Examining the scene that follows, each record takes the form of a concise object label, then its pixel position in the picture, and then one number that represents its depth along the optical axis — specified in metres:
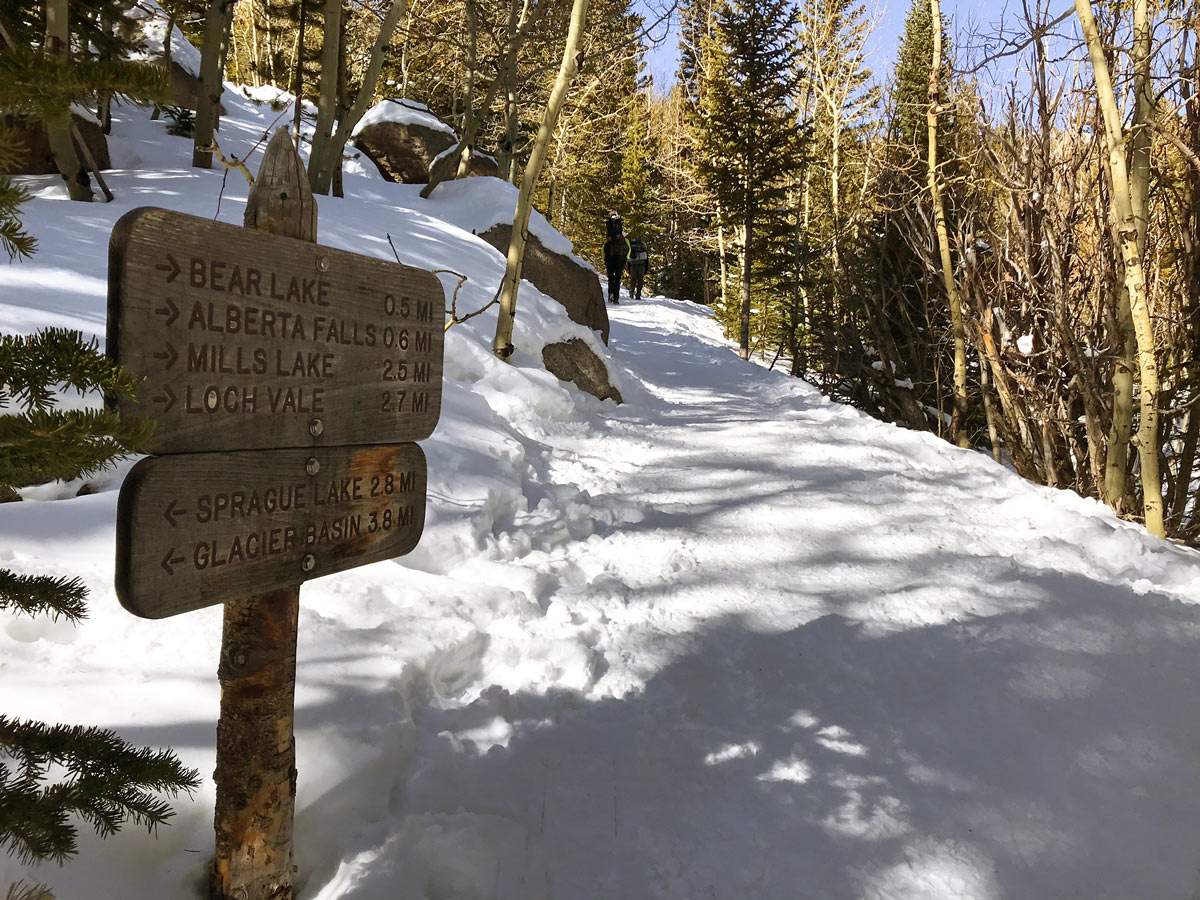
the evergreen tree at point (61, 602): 1.12
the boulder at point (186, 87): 14.54
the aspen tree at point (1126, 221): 4.82
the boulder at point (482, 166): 15.51
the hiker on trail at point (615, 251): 18.75
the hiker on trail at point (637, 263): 23.34
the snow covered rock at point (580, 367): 8.53
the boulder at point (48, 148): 8.88
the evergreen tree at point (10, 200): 1.13
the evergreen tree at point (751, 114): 17.42
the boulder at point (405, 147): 16.62
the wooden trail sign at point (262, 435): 1.35
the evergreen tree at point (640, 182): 36.62
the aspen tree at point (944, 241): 7.47
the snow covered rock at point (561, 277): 10.51
